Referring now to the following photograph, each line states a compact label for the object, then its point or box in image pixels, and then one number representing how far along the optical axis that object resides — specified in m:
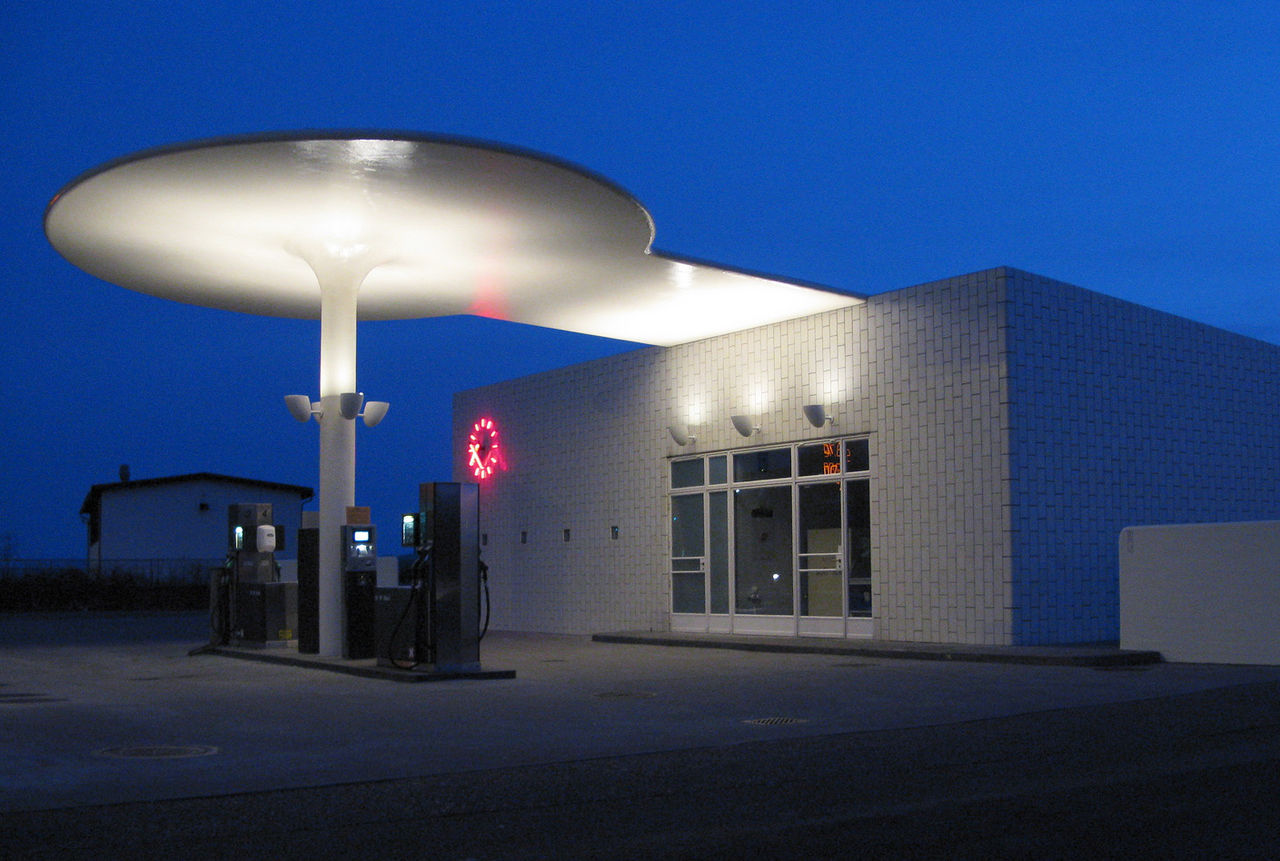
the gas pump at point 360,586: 15.70
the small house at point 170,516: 45.09
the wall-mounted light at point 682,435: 20.92
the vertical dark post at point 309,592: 16.44
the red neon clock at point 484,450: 25.53
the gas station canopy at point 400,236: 12.62
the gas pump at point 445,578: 13.48
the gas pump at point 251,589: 17.98
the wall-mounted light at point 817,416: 18.34
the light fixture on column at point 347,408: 15.99
